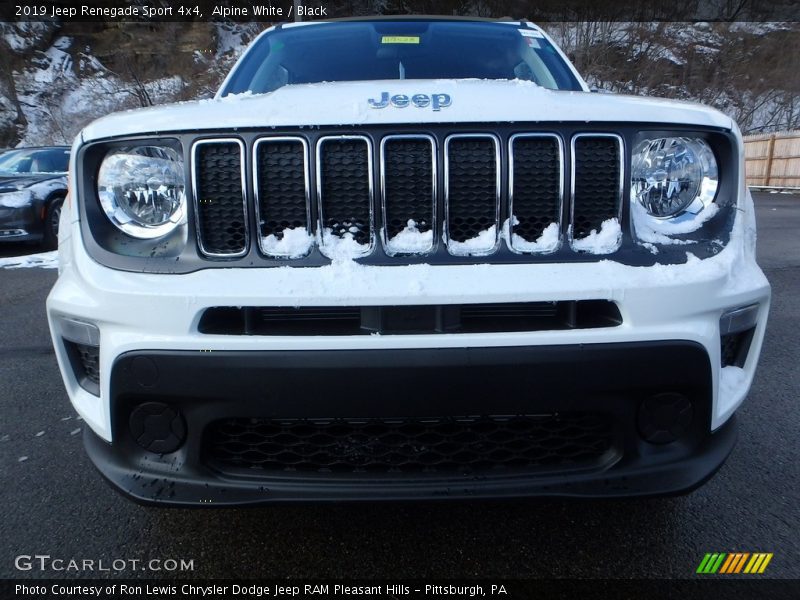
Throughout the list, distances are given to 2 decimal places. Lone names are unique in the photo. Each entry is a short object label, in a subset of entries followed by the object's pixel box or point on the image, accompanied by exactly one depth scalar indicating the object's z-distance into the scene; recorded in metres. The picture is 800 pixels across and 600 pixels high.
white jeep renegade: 1.29
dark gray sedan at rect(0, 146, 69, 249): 6.81
